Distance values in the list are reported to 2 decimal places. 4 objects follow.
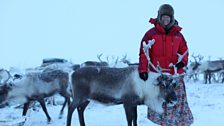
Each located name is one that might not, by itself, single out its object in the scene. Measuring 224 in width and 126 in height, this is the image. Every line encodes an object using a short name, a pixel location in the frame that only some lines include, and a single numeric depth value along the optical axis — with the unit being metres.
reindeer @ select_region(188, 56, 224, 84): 19.47
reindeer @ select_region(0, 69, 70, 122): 6.32
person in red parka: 3.69
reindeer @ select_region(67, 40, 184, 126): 3.97
